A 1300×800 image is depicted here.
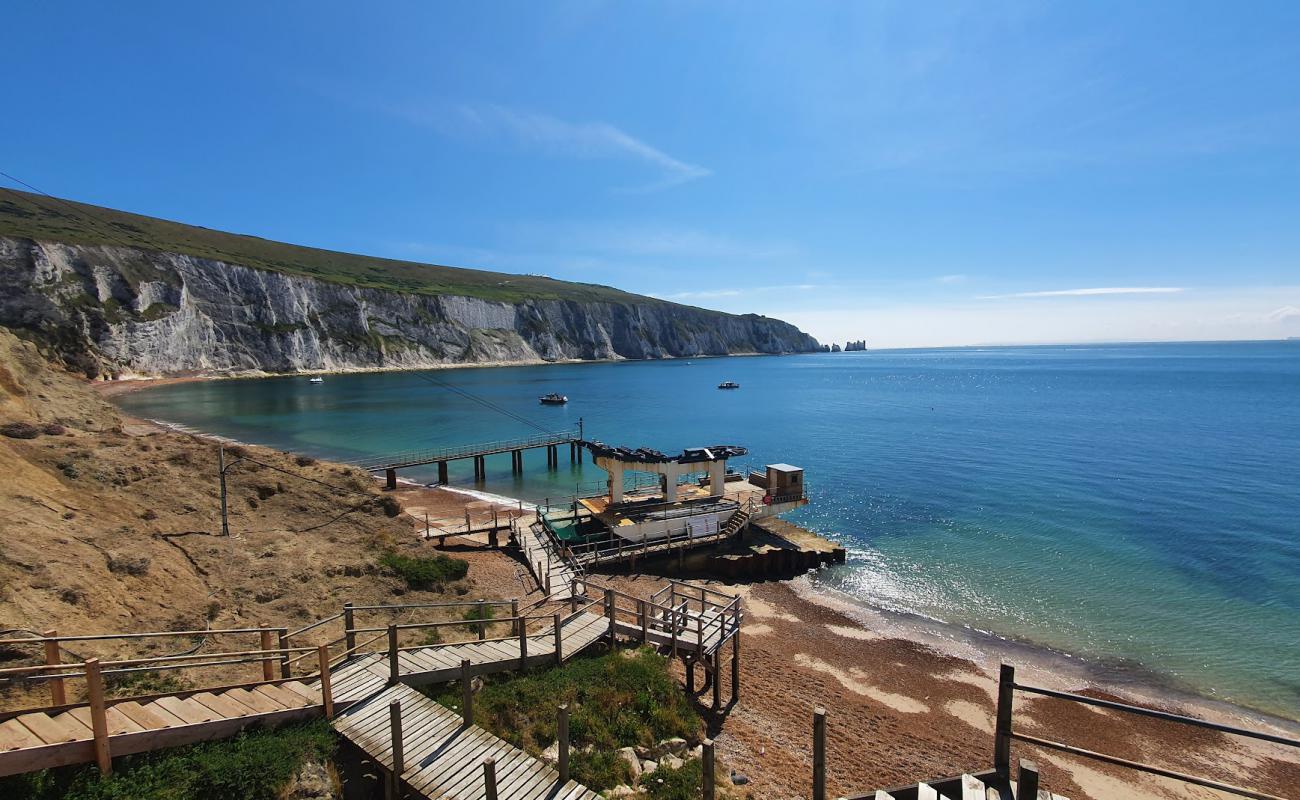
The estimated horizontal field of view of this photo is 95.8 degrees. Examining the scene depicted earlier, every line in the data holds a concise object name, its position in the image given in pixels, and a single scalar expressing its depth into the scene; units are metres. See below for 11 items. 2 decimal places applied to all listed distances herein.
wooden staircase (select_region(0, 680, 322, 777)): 6.64
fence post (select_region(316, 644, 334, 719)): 9.31
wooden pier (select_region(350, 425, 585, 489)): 40.47
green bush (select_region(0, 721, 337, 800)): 6.73
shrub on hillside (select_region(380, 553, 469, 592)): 17.89
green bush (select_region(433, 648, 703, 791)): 10.10
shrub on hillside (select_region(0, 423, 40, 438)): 19.36
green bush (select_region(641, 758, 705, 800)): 9.50
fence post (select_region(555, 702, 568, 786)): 8.52
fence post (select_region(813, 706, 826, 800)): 8.05
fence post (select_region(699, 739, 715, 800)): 8.31
